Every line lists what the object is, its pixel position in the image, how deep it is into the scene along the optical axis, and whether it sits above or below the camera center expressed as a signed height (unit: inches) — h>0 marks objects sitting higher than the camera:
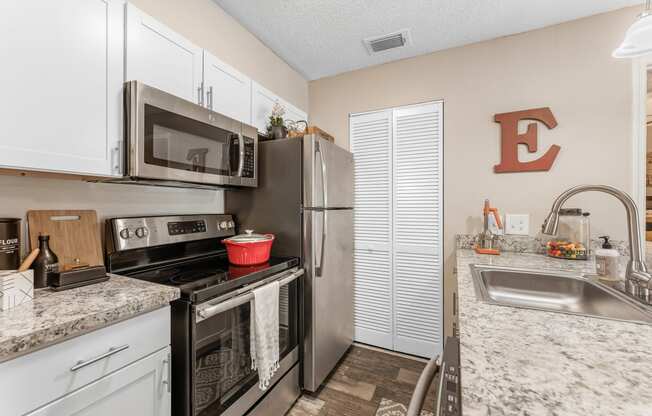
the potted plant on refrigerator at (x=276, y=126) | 78.9 +22.5
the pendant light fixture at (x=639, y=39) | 47.9 +29.6
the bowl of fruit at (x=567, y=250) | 67.9 -10.9
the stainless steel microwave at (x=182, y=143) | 46.1 +12.3
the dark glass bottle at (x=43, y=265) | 41.6 -8.9
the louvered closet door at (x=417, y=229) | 90.4 -7.6
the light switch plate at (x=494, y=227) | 79.2 -5.9
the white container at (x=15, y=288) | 33.0 -10.0
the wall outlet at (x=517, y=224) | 79.7 -5.1
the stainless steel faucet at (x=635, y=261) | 37.4 -7.8
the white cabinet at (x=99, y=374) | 27.3 -18.9
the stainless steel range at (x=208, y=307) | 42.6 -17.0
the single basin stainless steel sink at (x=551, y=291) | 40.8 -14.8
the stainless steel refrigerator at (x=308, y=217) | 70.0 -2.9
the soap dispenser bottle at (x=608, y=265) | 46.3 -9.8
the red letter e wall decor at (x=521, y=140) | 77.7 +18.8
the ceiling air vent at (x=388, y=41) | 82.8 +50.2
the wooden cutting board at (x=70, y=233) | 44.4 -4.6
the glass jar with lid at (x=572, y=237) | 68.5 -8.0
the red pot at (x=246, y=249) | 60.6 -9.5
